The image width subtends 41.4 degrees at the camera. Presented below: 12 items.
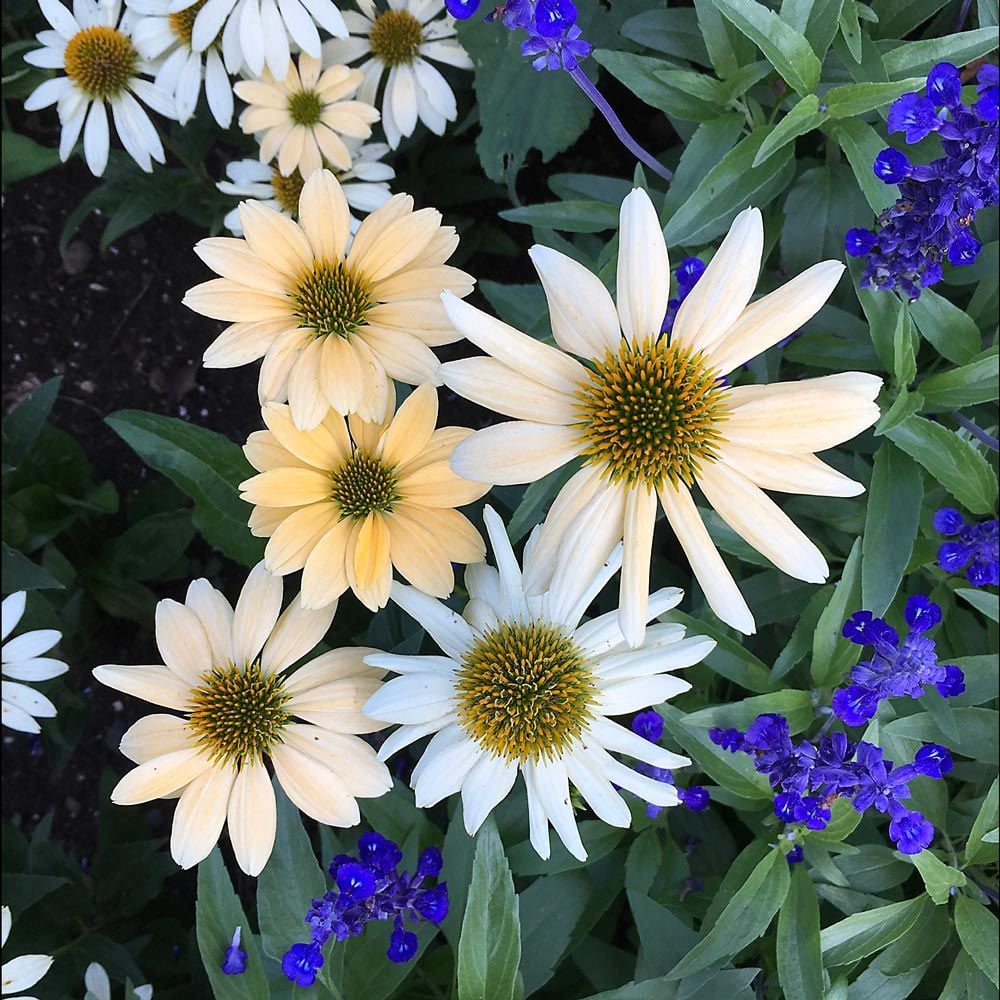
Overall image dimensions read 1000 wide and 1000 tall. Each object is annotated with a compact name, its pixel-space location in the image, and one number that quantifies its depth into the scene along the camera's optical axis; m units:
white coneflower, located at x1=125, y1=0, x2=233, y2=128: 0.45
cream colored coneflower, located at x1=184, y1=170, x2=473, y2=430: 0.35
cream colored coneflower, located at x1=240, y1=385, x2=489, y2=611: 0.34
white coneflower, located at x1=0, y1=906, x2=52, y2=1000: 0.40
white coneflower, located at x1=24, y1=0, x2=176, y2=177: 0.46
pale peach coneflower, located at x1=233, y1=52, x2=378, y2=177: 0.44
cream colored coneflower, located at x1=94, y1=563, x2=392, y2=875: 0.35
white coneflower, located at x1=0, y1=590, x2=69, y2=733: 0.46
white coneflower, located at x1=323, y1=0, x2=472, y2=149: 0.46
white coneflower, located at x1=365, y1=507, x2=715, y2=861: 0.34
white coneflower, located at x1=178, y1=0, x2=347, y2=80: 0.42
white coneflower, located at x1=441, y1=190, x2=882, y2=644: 0.31
